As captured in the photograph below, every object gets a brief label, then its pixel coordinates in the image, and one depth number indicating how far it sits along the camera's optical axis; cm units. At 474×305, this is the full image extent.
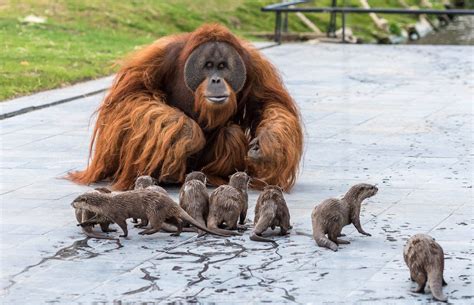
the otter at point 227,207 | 1327
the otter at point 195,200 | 1345
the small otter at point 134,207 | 1295
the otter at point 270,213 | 1305
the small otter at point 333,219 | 1277
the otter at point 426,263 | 1094
